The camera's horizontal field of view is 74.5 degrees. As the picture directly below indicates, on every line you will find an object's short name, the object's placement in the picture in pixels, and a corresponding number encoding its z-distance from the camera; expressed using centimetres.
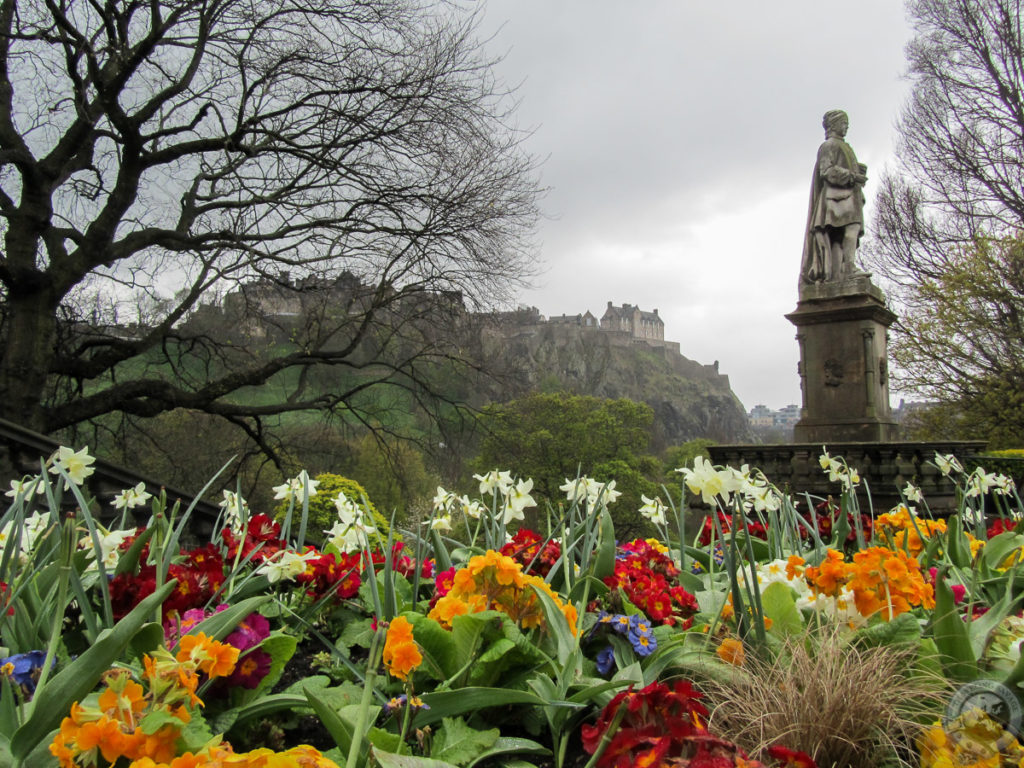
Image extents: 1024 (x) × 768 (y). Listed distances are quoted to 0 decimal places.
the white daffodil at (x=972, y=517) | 296
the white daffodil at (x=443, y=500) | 261
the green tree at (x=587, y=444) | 3168
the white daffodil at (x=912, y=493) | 375
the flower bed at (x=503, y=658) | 113
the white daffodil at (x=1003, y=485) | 320
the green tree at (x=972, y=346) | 1719
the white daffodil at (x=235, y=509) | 231
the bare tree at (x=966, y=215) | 1755
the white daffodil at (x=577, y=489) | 266
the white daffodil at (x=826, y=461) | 303
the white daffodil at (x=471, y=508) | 273
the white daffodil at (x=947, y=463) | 326
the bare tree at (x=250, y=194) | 875
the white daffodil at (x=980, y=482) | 318
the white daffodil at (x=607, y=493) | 238
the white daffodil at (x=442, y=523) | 244
